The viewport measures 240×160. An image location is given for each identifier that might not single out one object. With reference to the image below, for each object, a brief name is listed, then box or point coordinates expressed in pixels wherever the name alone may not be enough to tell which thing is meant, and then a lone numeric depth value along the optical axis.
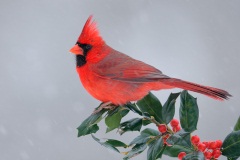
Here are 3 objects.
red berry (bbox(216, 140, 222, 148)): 5.01
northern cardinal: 5.20
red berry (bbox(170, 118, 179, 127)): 5.04
